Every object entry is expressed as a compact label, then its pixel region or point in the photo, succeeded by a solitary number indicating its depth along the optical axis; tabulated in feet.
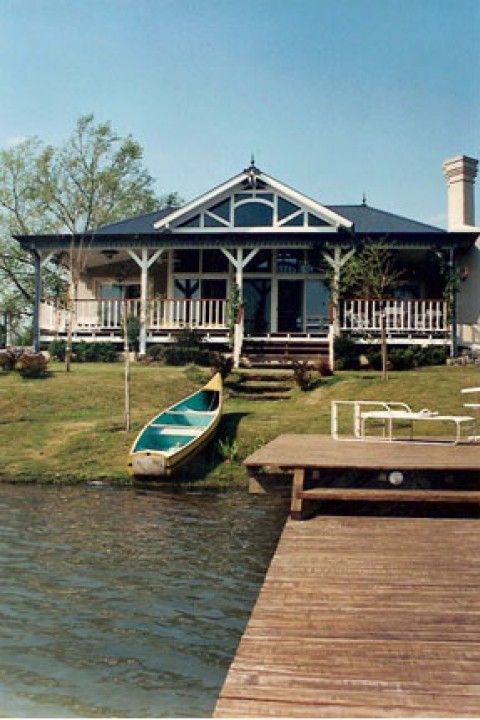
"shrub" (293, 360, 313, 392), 61.71
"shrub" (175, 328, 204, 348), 78.12
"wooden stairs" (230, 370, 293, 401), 61.57
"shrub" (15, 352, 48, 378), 66.95
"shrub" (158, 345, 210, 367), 75.92
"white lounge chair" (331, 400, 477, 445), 33.99
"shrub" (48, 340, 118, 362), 80.84
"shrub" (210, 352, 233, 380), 62.03
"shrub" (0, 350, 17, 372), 71.20
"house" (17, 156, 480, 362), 78.12
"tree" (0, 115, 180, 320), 137.69
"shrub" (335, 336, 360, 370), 72.38
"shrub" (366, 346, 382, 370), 71.97
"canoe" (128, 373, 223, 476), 43.32
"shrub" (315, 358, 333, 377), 65.95
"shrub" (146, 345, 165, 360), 77.82
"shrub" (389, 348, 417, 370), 71.26
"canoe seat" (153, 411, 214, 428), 51.43
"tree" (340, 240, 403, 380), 73.82
